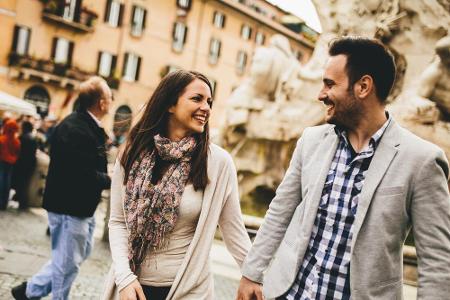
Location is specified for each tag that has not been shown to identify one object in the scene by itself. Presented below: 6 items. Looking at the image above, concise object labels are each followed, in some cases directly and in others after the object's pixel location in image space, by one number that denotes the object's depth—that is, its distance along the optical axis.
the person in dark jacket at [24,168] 9.34
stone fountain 7.96
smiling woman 2.39
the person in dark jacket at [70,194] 3.74
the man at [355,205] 1.91
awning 13.95
